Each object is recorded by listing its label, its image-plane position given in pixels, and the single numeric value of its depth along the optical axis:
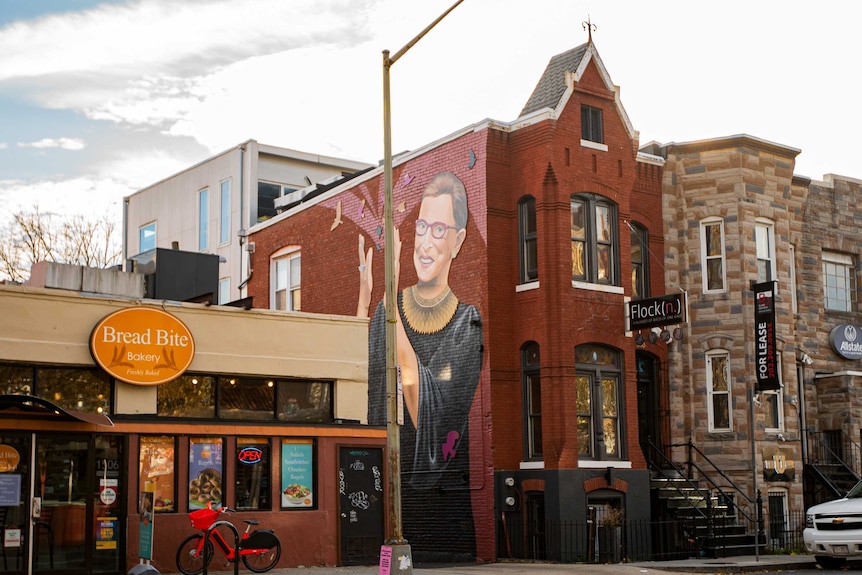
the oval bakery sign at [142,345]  19.58
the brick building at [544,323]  24.80
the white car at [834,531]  21.42
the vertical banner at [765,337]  26.67
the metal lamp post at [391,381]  16.38
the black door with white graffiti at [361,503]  21.92
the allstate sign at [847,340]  31.19
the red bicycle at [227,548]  18.83
